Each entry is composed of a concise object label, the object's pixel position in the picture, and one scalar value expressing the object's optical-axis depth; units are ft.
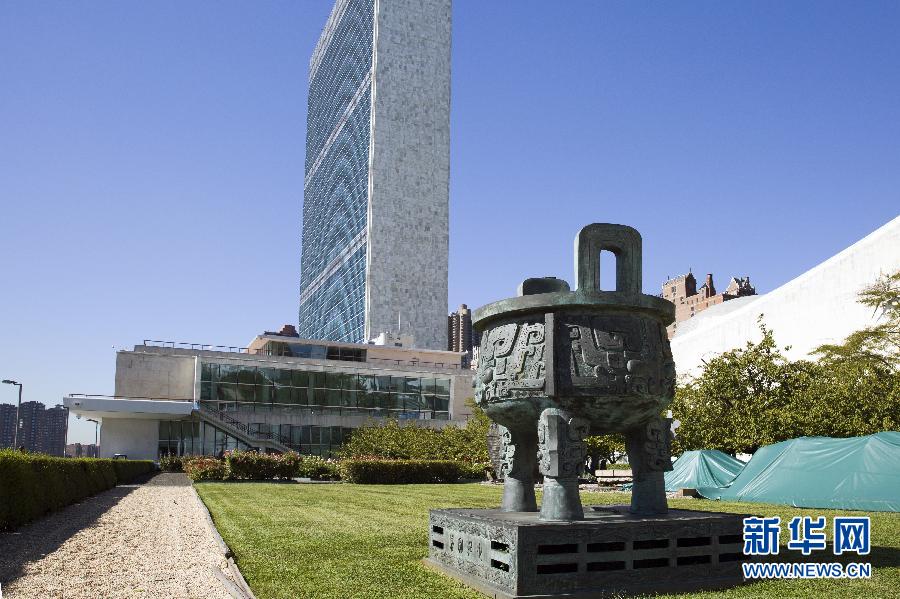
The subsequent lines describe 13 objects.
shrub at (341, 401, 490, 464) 143.74
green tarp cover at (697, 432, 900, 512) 54.80
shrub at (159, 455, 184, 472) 147.43
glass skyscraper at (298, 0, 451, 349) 353.51
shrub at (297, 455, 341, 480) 127.95
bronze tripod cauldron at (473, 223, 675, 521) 26.63
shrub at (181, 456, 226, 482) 115.14
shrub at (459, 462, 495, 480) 130.31
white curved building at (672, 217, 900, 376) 138.31
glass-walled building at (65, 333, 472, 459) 167.12
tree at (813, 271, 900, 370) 123.65
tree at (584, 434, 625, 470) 118.62
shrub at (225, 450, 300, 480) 116.26
